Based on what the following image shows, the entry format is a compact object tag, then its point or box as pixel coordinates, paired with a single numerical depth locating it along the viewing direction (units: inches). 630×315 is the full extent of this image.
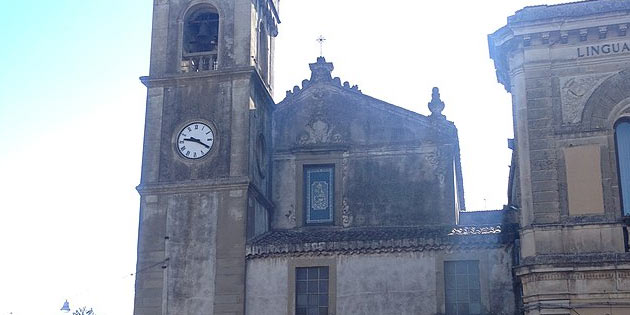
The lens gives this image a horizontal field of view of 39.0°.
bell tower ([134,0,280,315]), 1000.2
